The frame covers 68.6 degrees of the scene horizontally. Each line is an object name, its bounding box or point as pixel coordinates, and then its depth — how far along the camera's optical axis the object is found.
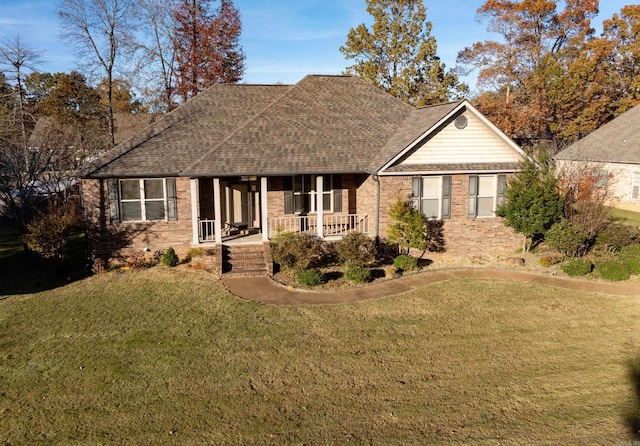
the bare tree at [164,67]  35.81
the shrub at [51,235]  16.25
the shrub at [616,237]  18.02
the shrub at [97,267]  17.11
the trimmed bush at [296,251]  16.06
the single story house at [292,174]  18.02
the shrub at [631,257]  16.52
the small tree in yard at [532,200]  17.72
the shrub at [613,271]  16.05
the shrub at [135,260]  17.61
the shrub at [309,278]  15.51
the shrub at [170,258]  17.58
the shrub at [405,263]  17.07
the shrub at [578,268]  16.44
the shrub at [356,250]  16.30
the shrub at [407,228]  17.52
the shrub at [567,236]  17.30
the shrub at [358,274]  15.77
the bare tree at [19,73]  20.58
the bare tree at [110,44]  28.95
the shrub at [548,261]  17.75
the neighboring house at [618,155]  30.97
